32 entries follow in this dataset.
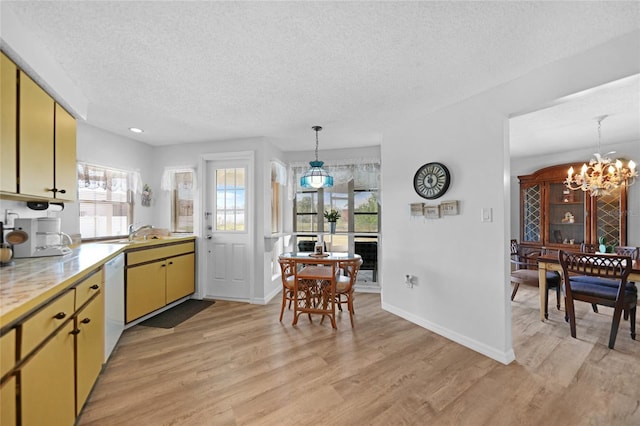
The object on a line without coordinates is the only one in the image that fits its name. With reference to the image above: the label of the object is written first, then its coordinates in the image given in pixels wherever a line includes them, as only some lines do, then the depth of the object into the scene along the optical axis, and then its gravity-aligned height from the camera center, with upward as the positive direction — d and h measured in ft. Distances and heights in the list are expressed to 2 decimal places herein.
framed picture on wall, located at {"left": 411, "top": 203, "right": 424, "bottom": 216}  10.27 +0.19
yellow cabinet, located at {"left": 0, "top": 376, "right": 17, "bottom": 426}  3.13 -2.20
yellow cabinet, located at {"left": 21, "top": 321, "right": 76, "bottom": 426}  3.62 -2.53
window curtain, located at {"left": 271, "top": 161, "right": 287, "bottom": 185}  14.19 +2.20
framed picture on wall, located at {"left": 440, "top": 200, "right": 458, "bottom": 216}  9.00 +0.20
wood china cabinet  13.56 +0.04
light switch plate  8.02 +0.00
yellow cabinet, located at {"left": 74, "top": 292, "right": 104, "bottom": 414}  5.27 -2.82
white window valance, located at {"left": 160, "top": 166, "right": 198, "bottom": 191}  13.79 +1.93
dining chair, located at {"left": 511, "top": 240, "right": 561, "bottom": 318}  11.42 -2.68
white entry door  13.16 -0.76
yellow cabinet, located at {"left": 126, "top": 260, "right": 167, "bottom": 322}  9.90 -2.85
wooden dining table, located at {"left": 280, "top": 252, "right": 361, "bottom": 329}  10.07 -2.57
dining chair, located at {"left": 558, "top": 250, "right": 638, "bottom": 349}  8.21 -2.42
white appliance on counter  6.85 -0.62
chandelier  11.64 +1.63
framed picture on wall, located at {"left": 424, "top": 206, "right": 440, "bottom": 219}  9.64 +0.07
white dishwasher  7.30 -2.55
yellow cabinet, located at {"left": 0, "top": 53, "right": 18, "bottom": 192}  5.01 +1.71
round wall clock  9.35 +1.20
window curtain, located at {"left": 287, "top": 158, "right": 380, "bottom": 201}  14.64 +2.35
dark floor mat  10.34 -4.07
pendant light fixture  11.18 +1.46
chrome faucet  11.43 -0.74
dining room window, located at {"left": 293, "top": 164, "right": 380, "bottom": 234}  14.88 +0.64
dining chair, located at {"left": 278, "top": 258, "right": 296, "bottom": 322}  10.43 -2.43
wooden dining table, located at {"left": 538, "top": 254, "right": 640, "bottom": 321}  10.01 -1.98
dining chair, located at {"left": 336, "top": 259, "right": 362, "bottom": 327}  10.21 -2.62
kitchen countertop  3.50 -1.11
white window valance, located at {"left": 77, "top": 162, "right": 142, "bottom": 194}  11.03 +1.58
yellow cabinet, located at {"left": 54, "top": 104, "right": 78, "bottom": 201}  6.97 +1.58
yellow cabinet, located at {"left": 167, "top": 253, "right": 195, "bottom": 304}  11.71 -2.78
